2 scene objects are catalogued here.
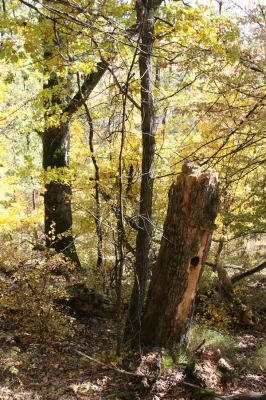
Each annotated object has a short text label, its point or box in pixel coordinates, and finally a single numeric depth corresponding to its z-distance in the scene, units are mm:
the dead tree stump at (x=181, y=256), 4336
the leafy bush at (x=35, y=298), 5465
